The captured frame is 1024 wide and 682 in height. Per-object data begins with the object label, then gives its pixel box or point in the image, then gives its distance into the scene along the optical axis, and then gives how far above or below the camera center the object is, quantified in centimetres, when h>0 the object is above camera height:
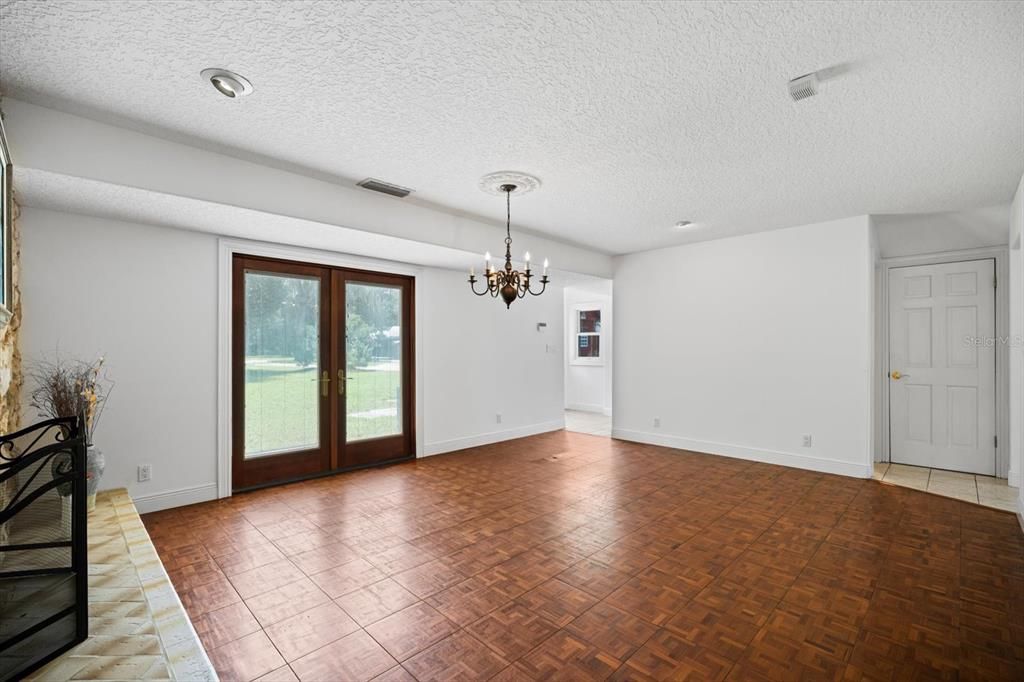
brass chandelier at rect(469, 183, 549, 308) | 367 +49
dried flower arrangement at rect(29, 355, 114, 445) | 311 -31
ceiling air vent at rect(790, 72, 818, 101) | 222 +122
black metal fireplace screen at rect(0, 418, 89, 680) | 165 -88
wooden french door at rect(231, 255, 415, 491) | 429 -28
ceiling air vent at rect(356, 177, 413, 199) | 369 +124
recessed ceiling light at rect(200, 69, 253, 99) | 218 +123
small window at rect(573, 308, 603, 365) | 909 +10
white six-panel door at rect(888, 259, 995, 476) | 470 -26
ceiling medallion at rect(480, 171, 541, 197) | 350 +122
